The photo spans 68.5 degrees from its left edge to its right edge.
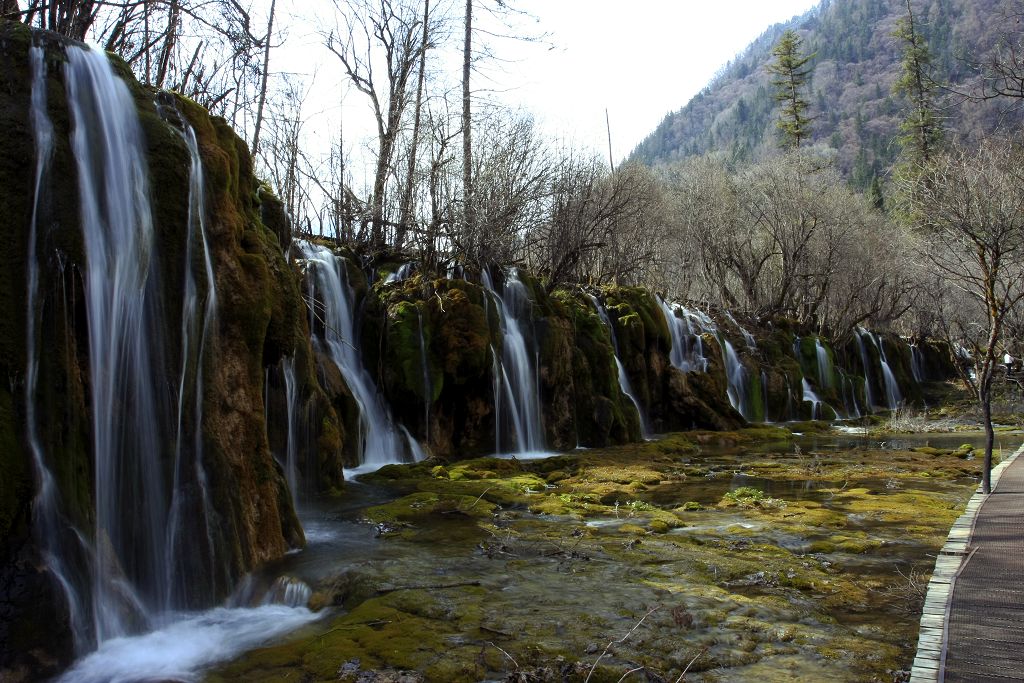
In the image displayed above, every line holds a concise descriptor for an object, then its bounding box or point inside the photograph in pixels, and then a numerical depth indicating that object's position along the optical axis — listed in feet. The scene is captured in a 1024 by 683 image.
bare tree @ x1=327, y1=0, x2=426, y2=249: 69.00
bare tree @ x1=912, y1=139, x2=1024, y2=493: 29.22
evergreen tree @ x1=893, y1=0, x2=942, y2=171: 148.77
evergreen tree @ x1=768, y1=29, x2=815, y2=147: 191.31
